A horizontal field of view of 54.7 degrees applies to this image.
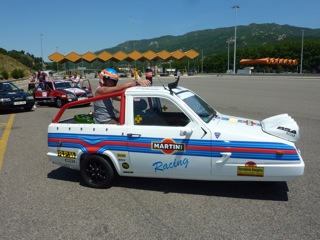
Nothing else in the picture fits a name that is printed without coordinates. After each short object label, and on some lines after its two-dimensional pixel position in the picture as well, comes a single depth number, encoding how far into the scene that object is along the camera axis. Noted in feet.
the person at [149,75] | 26.53
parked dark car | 46.60
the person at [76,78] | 76.20
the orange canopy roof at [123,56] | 245.04
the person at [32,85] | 71.12
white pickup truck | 13.74
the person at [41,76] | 70.13
